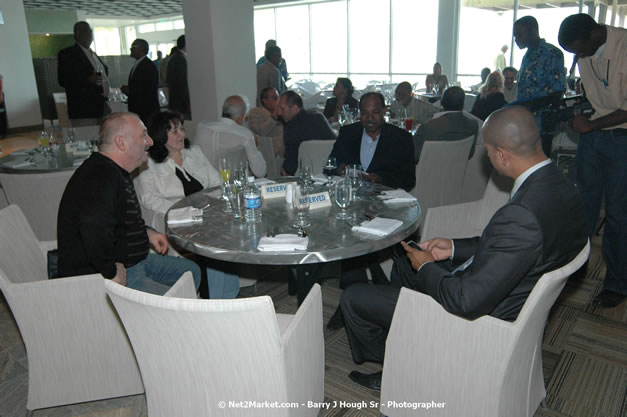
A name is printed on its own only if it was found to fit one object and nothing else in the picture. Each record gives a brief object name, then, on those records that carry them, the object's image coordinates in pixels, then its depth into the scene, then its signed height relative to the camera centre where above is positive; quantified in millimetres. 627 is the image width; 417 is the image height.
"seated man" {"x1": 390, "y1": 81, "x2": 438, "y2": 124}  6324 -327
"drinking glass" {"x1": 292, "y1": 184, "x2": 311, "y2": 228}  2326 -602
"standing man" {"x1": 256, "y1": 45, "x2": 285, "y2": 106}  7527 +173
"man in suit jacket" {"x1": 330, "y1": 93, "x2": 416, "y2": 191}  3512 -499
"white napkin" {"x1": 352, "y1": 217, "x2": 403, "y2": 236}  2191 -673
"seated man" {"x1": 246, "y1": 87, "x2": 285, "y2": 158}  4988 -390
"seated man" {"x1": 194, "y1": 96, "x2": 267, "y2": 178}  4168 -489
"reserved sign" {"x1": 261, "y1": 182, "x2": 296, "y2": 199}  2875 -637
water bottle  2453 -623
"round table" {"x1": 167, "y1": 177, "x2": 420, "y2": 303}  2020 -691
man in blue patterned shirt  4324 +126
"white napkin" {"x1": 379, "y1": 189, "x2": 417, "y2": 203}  2691 -660
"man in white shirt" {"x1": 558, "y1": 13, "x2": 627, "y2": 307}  2961 -351
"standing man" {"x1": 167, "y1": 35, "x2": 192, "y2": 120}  6586 +61
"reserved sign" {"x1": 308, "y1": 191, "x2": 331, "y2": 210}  2631 -644
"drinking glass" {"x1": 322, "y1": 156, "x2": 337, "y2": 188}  3079 -625
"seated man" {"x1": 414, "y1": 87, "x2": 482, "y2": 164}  4246 -437
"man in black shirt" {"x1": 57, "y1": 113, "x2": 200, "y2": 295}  2088 -585
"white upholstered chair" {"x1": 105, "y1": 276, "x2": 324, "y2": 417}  1313 -790
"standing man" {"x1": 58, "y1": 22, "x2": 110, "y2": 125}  5898 +109
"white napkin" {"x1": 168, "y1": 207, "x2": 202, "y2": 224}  2438 -665
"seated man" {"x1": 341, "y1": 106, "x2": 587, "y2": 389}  1563 -527
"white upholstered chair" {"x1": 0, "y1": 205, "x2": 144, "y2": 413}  1932 -1019
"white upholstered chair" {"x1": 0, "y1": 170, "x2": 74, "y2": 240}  3213 -709
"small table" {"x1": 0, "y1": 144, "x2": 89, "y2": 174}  3551 -568
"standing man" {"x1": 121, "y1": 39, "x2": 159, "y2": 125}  5906 +28
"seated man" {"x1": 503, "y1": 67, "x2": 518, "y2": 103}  7625 -107
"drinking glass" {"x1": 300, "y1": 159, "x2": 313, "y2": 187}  3051 -563
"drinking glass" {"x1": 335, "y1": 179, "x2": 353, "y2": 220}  2391 -558
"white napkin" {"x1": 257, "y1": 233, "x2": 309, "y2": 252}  2029 -678
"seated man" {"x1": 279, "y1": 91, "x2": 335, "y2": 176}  4520 -428
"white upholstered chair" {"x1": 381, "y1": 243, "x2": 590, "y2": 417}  1591 -991
